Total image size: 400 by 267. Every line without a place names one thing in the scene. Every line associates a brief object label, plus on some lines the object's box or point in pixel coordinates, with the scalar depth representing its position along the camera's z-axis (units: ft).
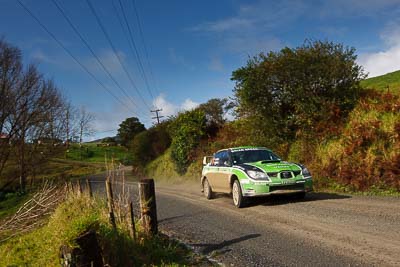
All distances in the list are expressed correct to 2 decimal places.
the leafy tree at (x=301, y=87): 54.49
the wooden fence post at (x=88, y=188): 30.61
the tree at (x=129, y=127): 255.58
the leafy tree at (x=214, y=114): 95.44
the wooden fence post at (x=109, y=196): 22.01
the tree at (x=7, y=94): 115.34
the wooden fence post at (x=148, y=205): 22.47
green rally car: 34.27
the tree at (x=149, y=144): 122.01
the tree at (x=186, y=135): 94.38
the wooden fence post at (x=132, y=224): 21.62
